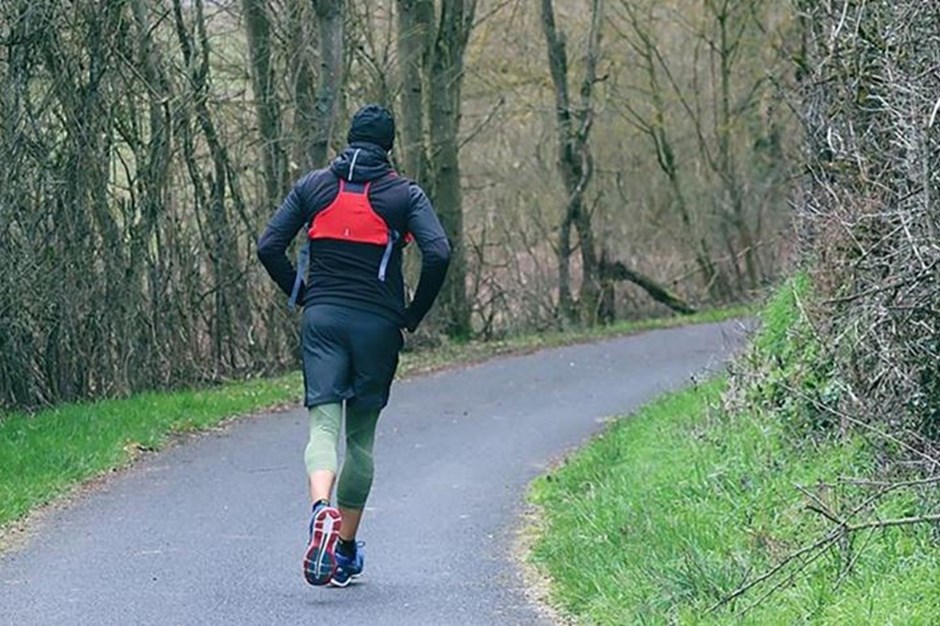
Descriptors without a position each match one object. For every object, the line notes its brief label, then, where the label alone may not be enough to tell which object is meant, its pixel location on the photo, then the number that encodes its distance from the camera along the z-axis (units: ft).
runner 40.80
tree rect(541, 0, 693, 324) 150.15
